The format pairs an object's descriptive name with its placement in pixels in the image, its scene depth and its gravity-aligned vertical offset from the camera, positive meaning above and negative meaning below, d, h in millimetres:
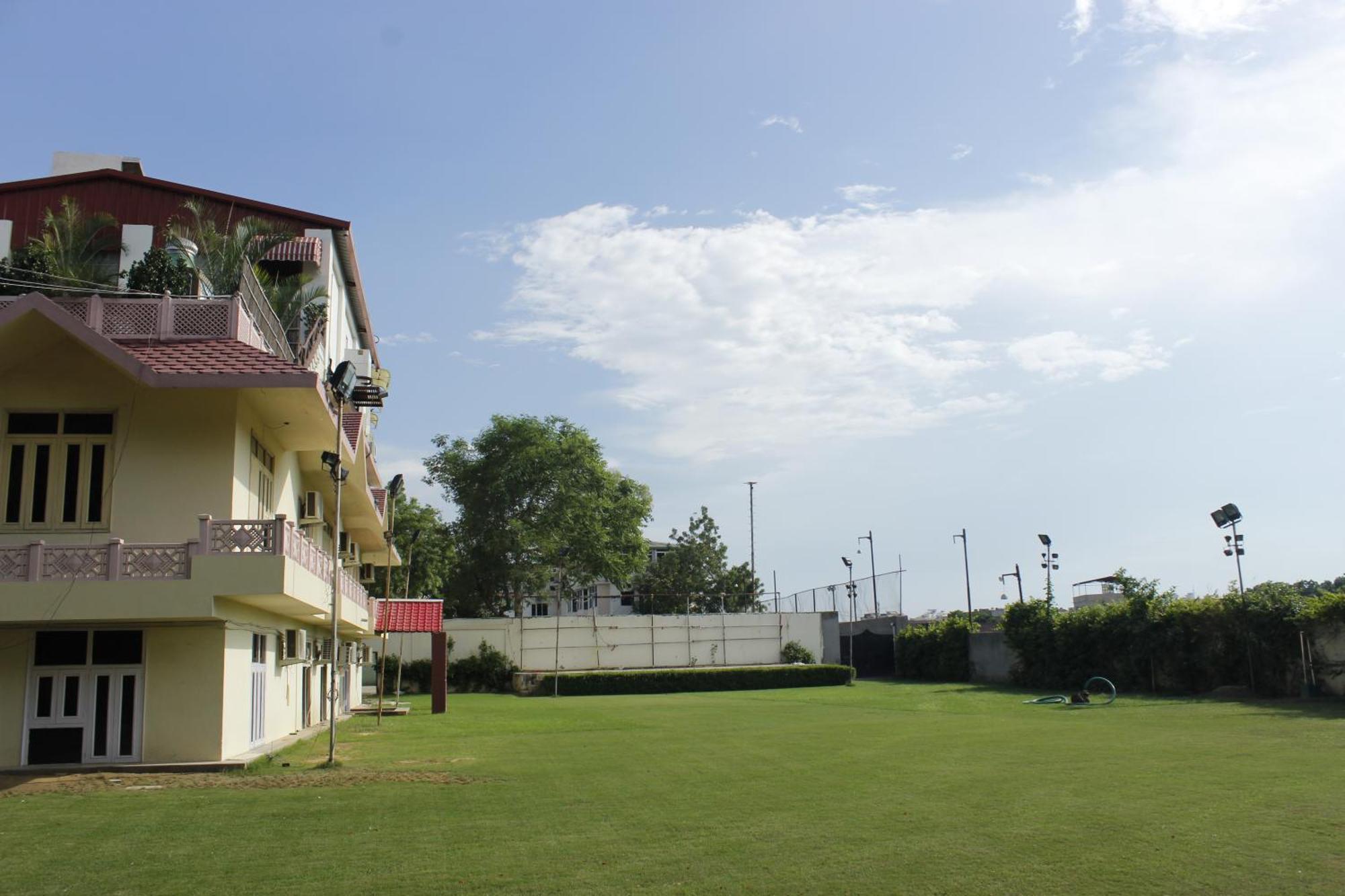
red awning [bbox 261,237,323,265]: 37953 +13481
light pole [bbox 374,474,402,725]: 29172 +3772
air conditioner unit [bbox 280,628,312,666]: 24616 -210
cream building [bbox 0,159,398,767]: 17266 +1865
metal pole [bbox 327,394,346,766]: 17906 +673
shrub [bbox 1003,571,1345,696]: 31703 -850
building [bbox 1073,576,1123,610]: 63312 +1338
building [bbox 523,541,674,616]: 69938 +2249
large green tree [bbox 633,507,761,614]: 85688 +3920
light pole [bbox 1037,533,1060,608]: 44438 +2430
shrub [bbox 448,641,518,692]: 51594 -1847
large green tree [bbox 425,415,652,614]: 66688 +7658
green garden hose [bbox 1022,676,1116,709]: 32159 -2505
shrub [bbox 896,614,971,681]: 49844 -1462
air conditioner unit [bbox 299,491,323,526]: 27250 +3383
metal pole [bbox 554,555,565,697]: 47344 -2152
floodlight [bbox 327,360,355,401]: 19609 +4635
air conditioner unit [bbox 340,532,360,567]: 35281 +3026
